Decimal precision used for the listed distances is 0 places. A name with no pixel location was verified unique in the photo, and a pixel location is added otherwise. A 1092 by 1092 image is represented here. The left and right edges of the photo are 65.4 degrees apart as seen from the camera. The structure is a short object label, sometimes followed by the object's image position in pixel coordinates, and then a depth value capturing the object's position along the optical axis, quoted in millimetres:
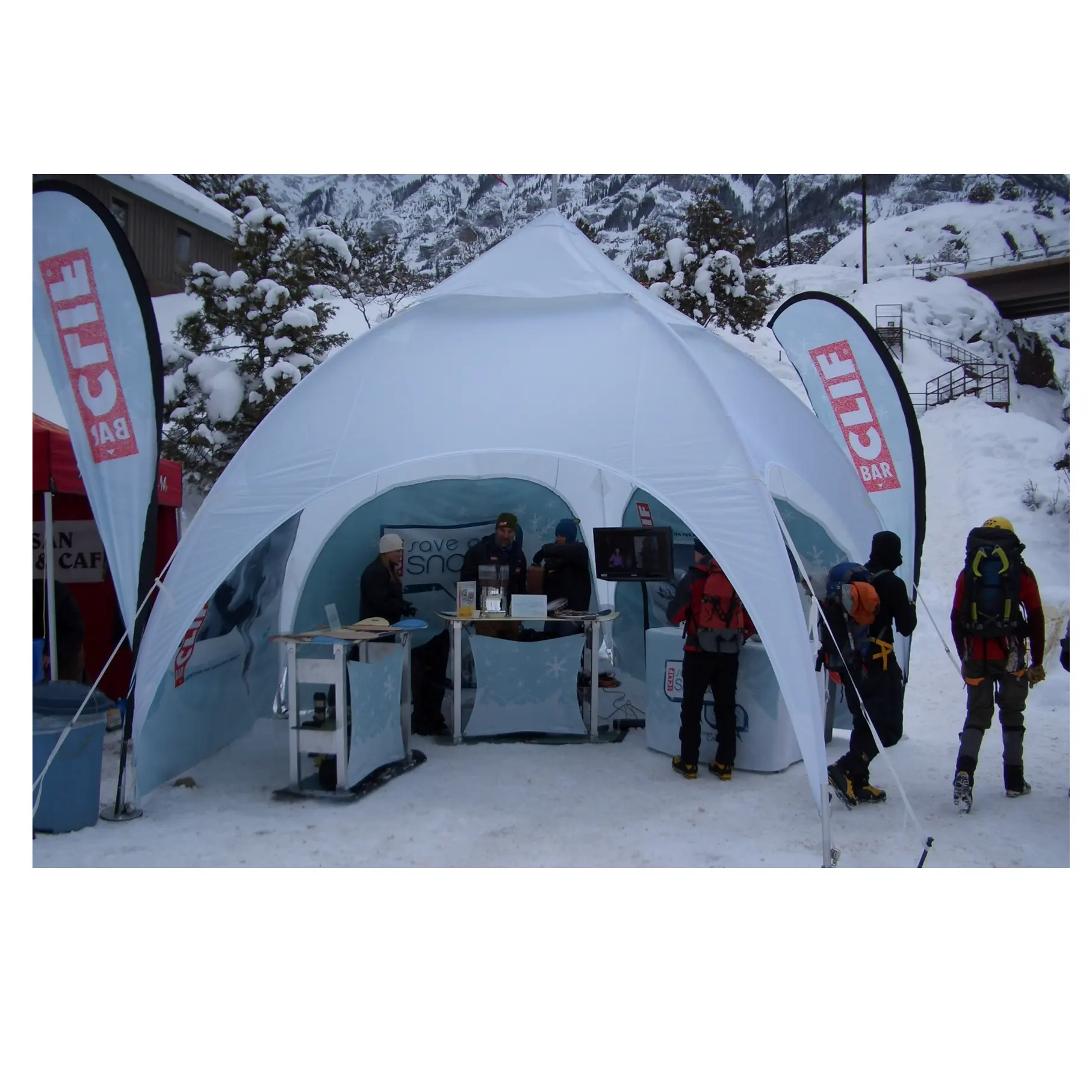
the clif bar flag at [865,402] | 6340
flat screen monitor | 6023
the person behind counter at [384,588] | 5688
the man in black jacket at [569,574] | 6648
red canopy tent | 6422
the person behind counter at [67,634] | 5496
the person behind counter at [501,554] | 6605
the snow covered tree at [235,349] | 12219
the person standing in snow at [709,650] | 4809
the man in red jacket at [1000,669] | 4461
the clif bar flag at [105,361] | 4332
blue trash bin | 4102
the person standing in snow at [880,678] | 4473
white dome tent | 4262
